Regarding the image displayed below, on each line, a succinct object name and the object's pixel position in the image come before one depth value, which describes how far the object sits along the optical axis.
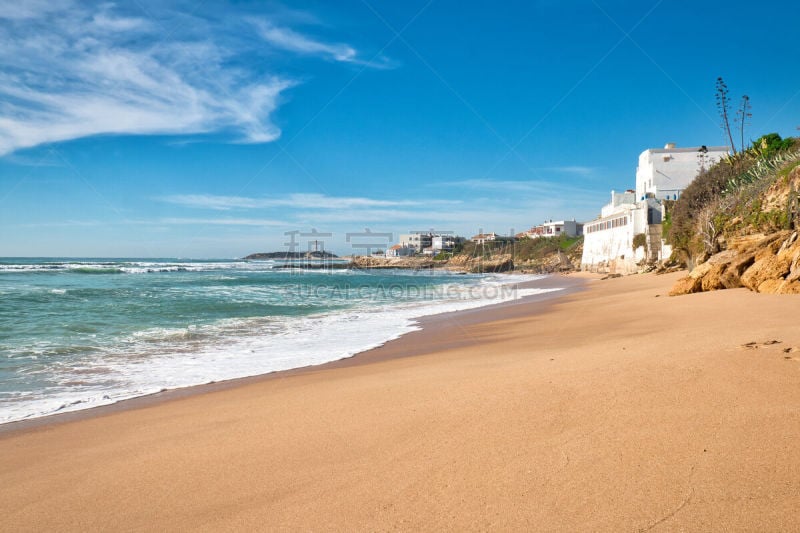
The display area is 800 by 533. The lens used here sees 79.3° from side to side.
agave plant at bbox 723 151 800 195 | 19.58
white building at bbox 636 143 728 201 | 44.81
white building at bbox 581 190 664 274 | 35.75
